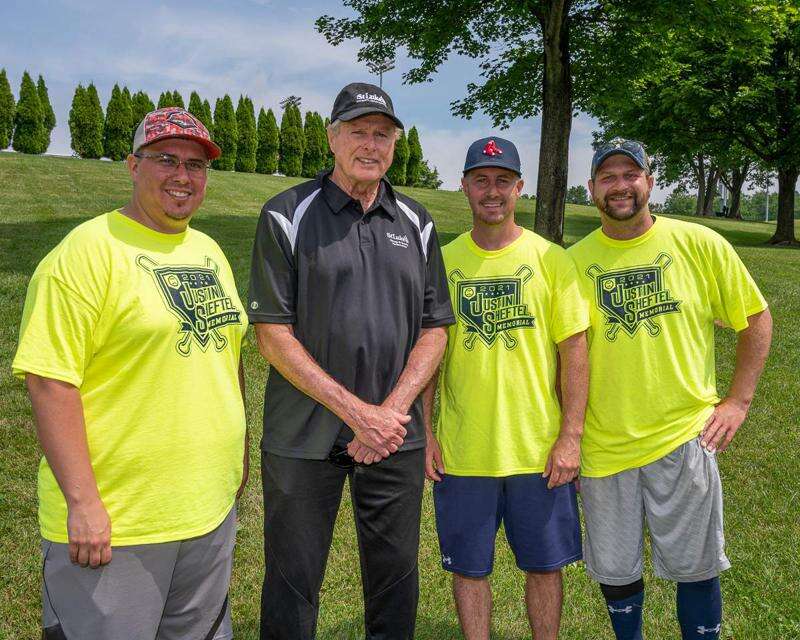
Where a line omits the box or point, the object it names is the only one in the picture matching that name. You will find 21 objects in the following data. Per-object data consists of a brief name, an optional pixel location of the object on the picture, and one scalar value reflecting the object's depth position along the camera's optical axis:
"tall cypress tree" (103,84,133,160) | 40.09
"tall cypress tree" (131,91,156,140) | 41.09
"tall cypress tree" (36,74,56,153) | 39.75
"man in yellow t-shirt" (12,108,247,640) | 2.36
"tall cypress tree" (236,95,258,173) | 44.09
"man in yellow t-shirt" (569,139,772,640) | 3.39
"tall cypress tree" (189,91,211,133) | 43.00
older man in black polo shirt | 2.94
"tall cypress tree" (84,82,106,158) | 39.53
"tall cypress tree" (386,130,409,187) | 44.51
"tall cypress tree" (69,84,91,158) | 39.19
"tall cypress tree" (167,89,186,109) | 41.25
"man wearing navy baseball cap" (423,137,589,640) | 3.44
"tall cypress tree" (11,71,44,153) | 38.41
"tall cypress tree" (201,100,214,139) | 43.20
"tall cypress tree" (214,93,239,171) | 42.47
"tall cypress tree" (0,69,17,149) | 37.28
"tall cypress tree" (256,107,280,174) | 45.06
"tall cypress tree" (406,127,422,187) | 46.81
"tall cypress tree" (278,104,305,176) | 45.59
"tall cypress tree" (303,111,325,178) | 46.88
